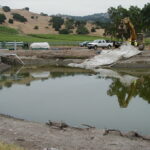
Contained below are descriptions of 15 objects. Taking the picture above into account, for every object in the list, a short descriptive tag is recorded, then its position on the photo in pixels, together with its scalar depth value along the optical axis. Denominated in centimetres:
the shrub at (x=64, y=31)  11052
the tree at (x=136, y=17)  7462
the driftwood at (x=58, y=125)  1725
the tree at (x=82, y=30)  11187
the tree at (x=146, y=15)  7525
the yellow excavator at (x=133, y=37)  5684
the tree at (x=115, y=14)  7494
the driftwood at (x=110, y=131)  1629
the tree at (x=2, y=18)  11481
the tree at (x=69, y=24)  11477
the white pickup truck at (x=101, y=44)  6744
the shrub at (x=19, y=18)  12785
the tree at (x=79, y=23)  11675
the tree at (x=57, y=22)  11640
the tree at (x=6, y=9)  14238
